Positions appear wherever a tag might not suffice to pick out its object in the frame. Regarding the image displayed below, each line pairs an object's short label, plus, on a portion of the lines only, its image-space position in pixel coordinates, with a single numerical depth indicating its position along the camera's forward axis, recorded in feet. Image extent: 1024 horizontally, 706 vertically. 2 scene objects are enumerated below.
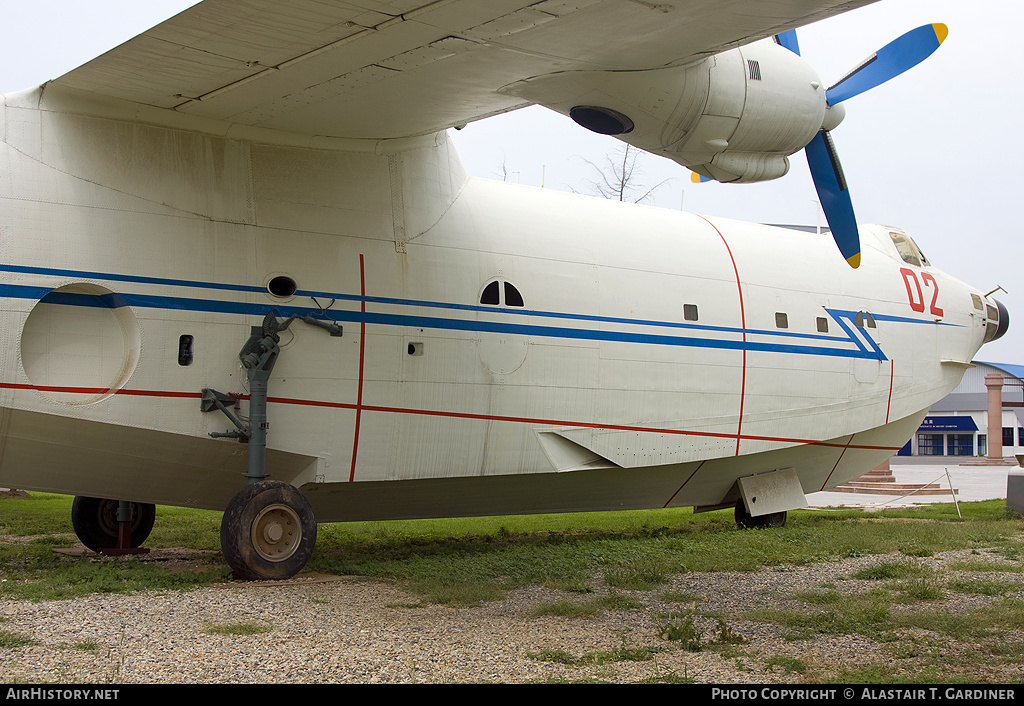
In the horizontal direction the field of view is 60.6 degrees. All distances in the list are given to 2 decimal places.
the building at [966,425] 203.31
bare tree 81.46
